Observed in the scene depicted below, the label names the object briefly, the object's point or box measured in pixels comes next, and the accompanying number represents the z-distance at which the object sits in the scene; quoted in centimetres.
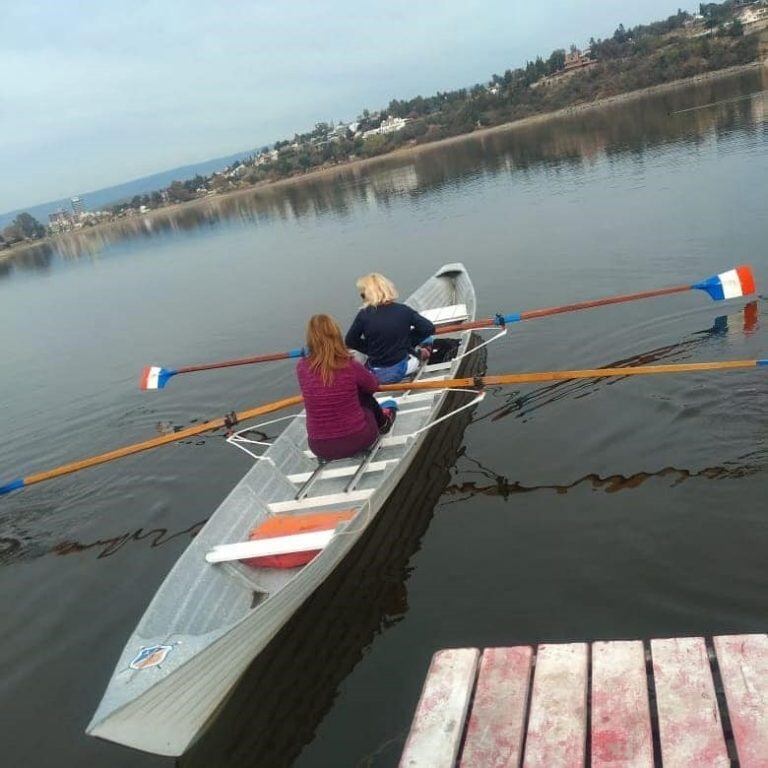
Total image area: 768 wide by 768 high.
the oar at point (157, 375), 1301
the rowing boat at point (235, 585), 482
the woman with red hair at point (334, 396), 750
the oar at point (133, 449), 923
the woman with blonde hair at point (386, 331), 965
